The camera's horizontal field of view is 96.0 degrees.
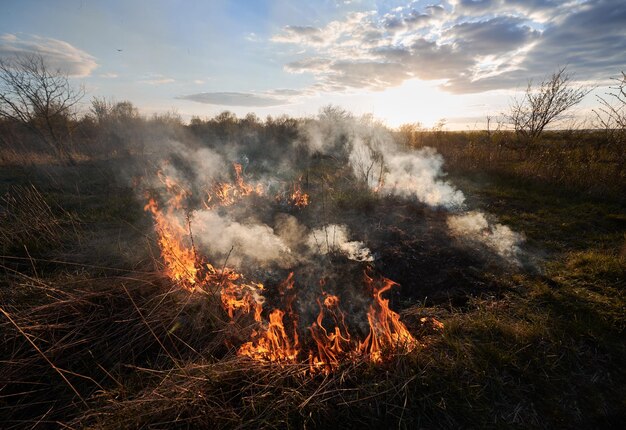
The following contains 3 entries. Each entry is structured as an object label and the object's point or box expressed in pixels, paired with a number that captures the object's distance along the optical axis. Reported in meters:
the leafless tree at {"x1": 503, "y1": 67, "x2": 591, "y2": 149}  12.57
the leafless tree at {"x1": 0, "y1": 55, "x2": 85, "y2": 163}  13.33
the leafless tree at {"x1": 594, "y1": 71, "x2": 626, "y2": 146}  8.16
